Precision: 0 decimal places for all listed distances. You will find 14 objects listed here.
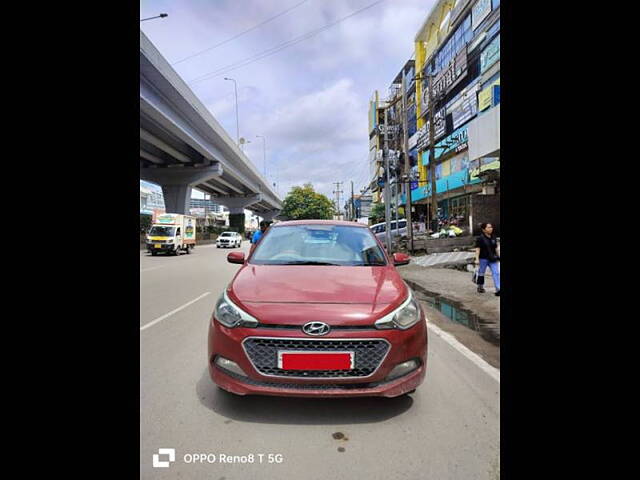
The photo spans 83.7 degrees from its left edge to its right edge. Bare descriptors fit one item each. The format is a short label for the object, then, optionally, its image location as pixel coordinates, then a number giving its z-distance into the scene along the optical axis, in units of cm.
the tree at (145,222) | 3127
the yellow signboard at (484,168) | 1958
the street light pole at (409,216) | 1714
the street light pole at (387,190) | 1673
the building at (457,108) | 1845
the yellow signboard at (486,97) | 2118
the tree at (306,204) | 7081
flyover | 1659
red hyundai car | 204
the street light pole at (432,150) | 1933
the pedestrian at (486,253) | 727
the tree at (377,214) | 4131
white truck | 2047
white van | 2339
